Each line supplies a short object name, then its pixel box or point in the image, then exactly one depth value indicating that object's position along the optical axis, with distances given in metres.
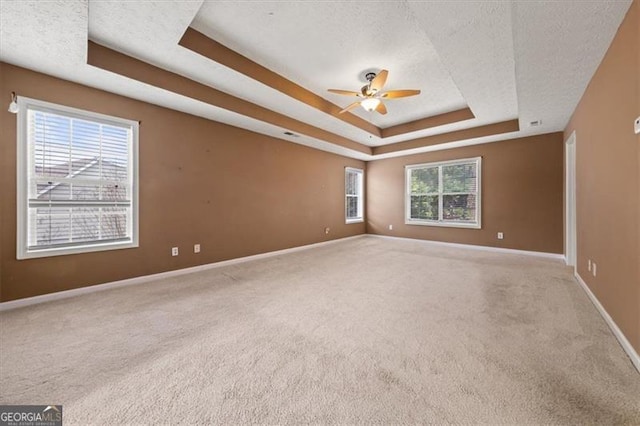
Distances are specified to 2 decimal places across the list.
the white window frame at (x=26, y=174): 2.49
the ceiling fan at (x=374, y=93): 2.85
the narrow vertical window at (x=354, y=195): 6.86
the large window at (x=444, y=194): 5.51
